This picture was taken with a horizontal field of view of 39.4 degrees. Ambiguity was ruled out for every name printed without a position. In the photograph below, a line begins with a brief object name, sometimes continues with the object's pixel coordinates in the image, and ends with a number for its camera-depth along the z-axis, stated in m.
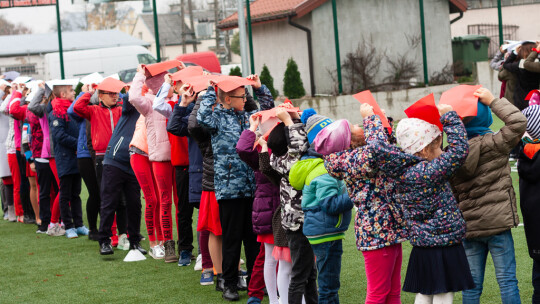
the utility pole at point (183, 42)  46.98
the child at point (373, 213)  4.57
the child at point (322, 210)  4.95
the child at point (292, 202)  5.21
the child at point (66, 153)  9.30
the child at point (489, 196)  4.70
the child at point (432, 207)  4.34
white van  31.97
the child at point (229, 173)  6.18
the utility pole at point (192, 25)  49.41
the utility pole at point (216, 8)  54.30
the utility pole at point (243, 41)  11.58
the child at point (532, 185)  4.82
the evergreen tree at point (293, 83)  23.03
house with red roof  24.91
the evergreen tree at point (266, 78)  22.88
